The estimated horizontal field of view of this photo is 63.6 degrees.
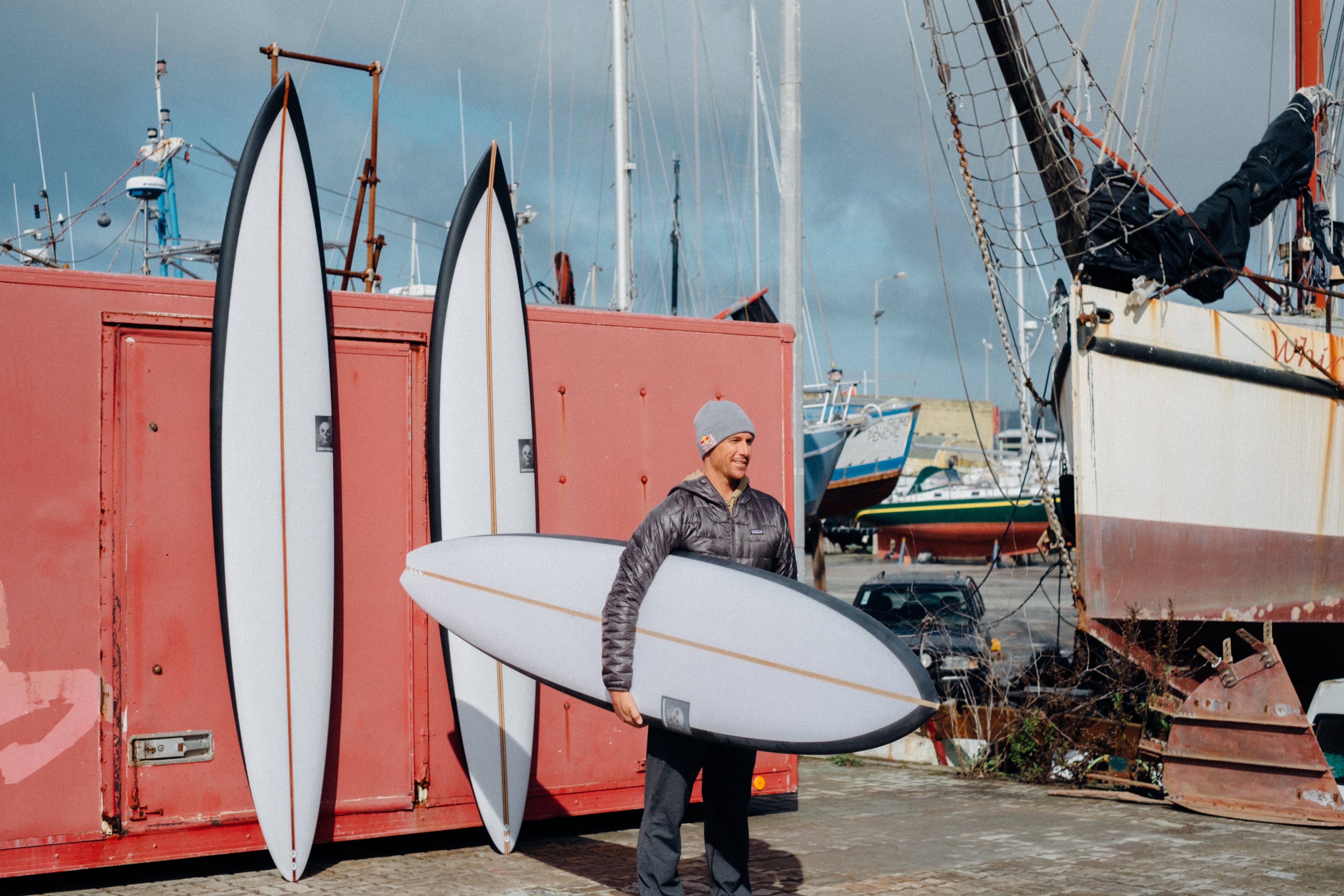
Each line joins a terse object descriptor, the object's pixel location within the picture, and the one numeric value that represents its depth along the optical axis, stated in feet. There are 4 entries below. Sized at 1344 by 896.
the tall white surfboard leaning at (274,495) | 13.69
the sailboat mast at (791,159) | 19.99
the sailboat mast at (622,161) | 37.37
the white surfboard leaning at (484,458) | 14.99
